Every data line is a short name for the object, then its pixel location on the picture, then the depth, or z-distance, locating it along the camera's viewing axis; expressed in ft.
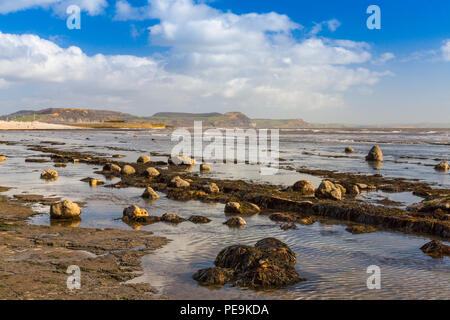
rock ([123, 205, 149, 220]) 50.68
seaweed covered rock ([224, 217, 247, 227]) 49.08
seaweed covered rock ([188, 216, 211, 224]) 50.40
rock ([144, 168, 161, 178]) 89.71
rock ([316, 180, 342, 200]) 63.98
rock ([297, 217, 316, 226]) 51.13
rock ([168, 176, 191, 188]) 74.49
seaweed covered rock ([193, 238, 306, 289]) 30.60
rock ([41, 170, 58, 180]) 84.94
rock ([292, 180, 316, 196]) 69.03
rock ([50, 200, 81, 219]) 50.01
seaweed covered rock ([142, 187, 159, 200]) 66.33
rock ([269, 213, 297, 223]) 52.42
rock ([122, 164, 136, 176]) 94.12
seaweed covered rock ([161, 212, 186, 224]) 50.21
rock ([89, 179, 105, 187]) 78.43
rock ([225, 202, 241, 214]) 56.59
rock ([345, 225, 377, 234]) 47.44
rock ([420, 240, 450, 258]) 38.60
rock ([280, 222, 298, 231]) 48.29
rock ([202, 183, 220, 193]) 71.05
